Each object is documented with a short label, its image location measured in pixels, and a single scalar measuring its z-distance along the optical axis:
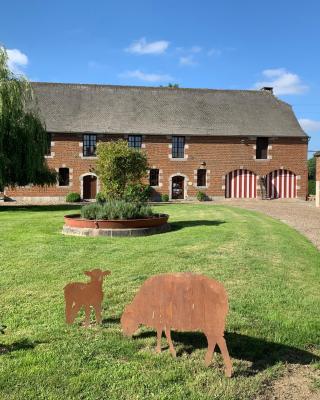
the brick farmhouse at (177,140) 32.12
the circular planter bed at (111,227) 11.89
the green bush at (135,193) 14.48
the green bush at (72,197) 30.91
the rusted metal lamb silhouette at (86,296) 4.73
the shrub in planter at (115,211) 12.59
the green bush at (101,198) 14.23
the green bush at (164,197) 31.77
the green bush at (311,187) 42.00
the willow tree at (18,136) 20.23
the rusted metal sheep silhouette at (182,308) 3.90
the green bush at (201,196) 32.44
